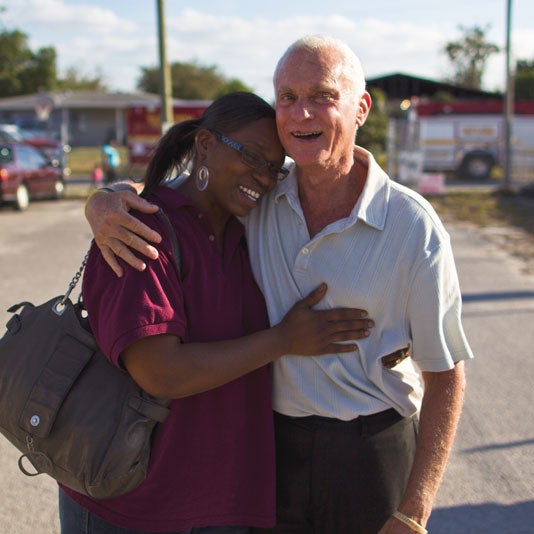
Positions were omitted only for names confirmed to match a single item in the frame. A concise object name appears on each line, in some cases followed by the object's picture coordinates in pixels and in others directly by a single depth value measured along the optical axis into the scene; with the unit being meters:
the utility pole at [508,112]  21.00
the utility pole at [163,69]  12.62
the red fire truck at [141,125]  26.09
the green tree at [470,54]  51.22
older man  1.99
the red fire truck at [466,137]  25.27
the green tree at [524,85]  42.84
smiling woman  1.81
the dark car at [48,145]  24.79
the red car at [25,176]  16.44
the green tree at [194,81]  67.19
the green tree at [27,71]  60.59
